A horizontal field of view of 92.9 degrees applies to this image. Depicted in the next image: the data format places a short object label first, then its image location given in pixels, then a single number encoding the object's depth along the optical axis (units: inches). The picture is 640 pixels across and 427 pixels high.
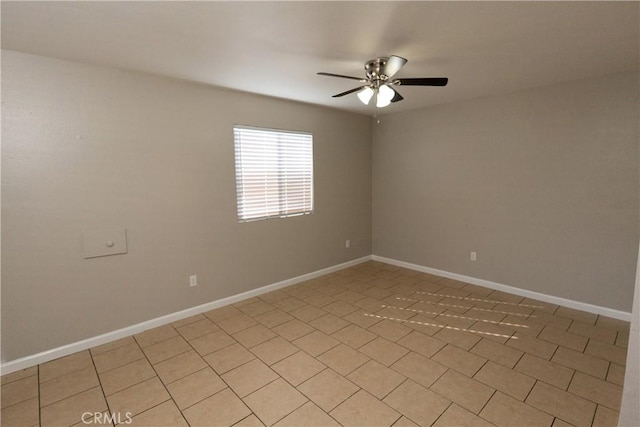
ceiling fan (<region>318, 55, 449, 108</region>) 85.8
